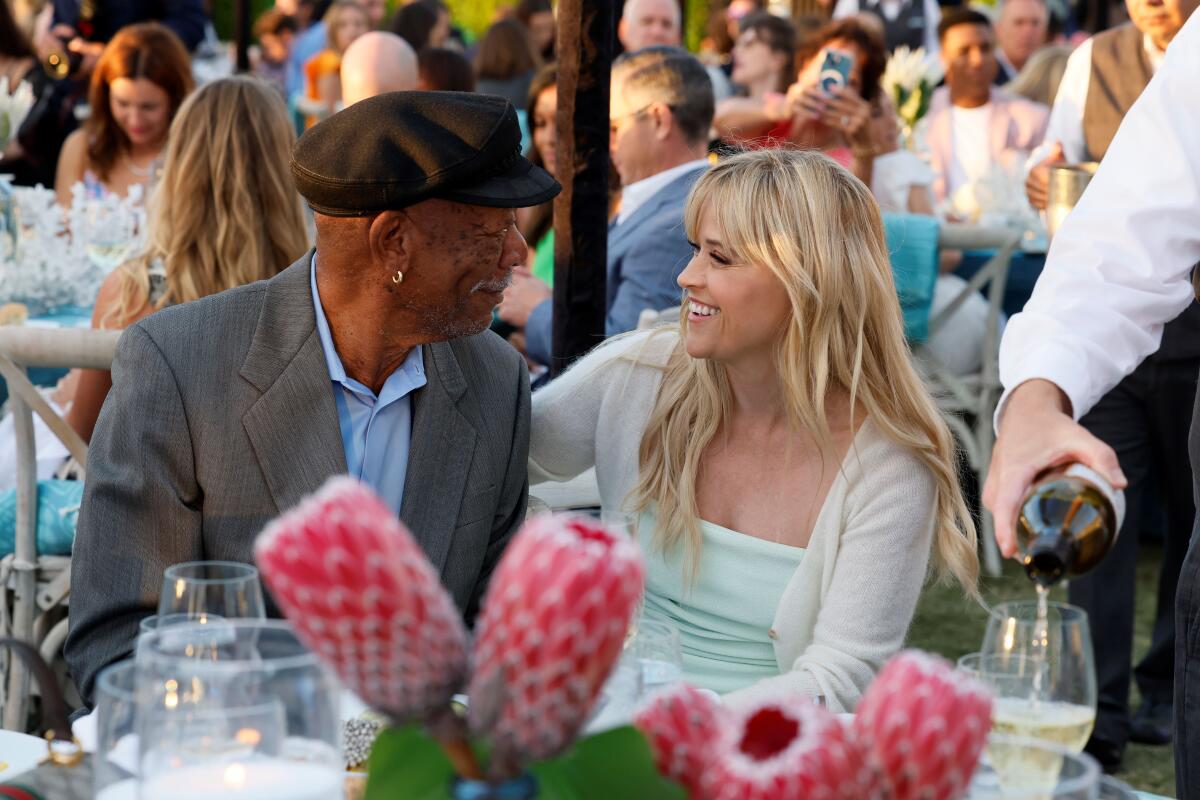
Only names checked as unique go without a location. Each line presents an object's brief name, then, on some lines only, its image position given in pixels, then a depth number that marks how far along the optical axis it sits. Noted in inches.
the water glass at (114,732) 79.7
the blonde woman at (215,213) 146.7
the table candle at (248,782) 73.5
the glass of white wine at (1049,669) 87.9
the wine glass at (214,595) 90.9
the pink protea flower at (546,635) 61.9
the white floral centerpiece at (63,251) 164.0
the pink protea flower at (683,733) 72.5
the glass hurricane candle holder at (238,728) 72.3
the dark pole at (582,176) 129.3
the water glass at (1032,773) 70.5
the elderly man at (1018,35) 370.3
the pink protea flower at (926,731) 66.3
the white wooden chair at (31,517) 127.9
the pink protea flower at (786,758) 65.2
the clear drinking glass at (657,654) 91.4
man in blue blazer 160.3
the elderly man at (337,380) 108.1
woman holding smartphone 215.2
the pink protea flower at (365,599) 61.8
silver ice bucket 150.8
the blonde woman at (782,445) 115.6
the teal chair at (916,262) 187.0
